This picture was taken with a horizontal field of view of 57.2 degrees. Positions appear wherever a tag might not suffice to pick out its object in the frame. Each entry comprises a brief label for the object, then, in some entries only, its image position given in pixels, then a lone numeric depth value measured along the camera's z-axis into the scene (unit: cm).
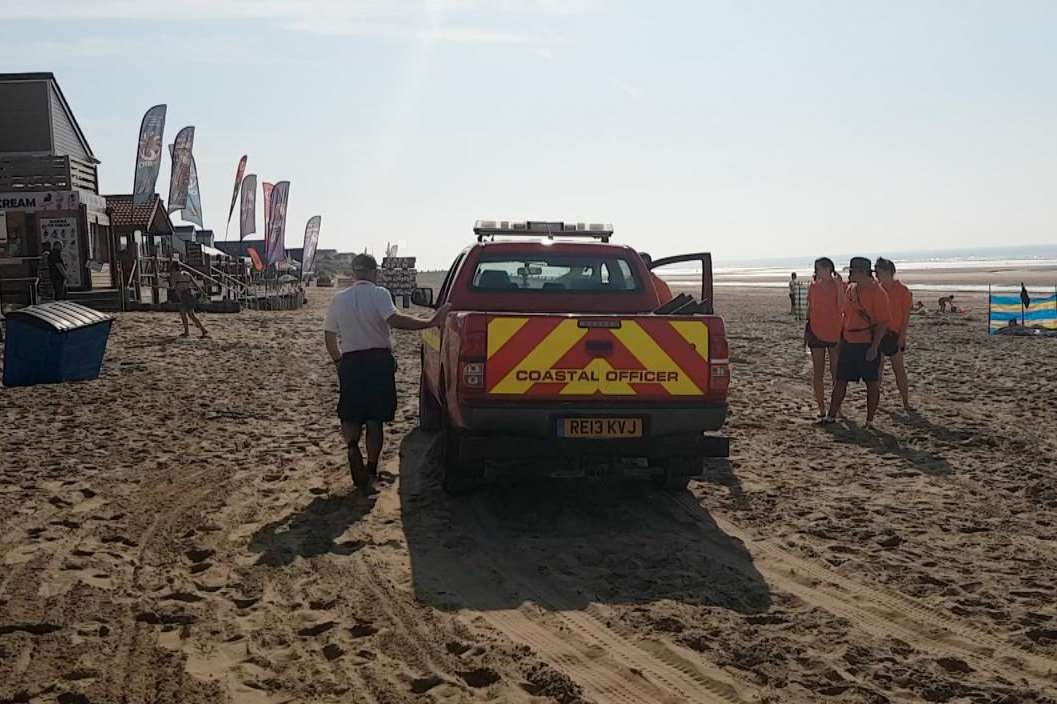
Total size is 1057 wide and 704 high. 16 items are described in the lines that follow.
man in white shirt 704
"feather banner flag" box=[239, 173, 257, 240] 4084
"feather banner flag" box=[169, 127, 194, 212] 3262
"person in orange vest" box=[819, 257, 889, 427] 966
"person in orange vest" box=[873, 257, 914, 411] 997
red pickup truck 607
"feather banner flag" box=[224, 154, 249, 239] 3991
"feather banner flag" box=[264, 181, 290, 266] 4059
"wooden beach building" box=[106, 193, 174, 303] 2833
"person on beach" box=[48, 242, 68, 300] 2159
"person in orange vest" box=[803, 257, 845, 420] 1023
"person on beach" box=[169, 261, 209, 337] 1823
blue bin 1227
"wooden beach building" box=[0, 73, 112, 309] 2420
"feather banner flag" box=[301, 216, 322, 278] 4506
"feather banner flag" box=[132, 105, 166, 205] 2973
